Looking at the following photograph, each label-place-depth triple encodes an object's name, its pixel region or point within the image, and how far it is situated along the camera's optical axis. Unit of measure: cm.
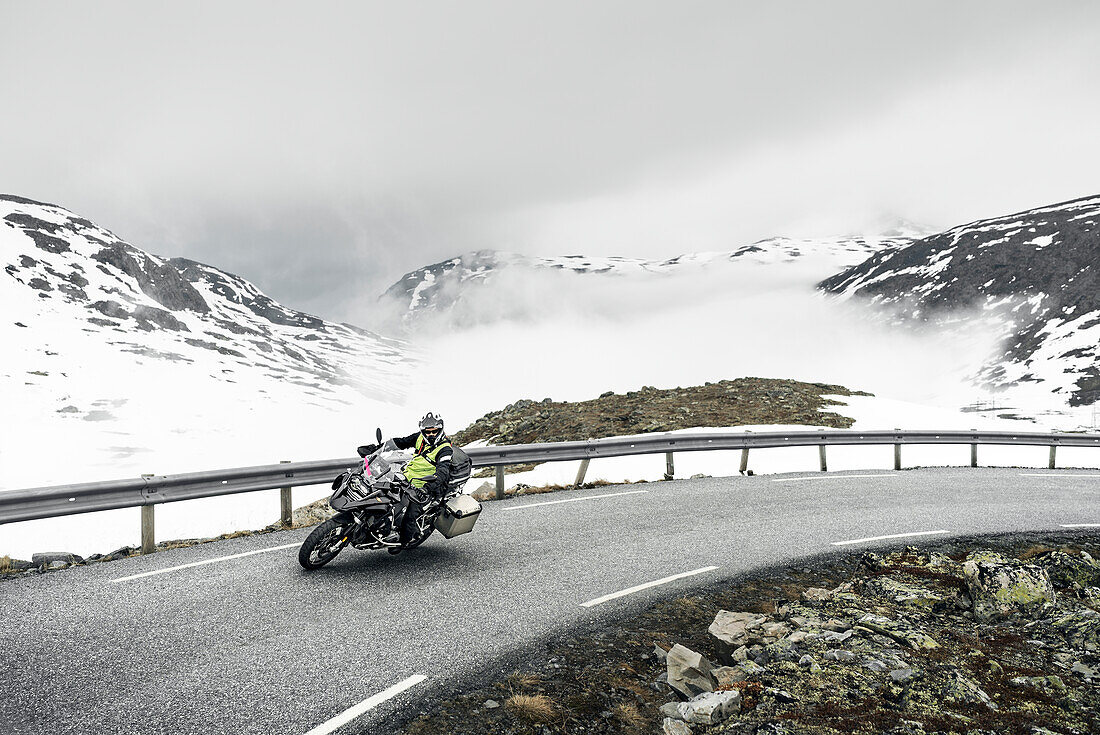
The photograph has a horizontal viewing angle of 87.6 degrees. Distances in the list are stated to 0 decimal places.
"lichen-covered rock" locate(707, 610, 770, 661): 497
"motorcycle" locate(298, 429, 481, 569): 661
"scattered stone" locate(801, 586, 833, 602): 599
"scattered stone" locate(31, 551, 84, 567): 726
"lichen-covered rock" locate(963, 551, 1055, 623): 519
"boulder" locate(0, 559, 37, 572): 725
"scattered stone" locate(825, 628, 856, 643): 470
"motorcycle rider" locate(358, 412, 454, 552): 691
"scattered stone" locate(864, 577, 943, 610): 562
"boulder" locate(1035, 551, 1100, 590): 593
